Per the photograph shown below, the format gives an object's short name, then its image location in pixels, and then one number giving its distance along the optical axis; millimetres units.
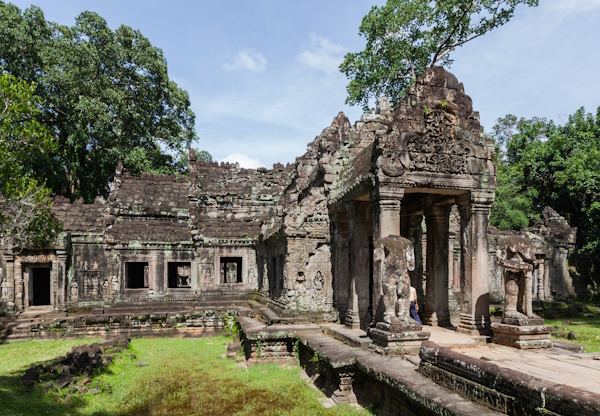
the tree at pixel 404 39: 22450
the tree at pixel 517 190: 24984
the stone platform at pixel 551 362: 5123
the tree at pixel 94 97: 24359
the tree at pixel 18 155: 10020
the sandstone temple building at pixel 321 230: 8180
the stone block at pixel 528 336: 7113
